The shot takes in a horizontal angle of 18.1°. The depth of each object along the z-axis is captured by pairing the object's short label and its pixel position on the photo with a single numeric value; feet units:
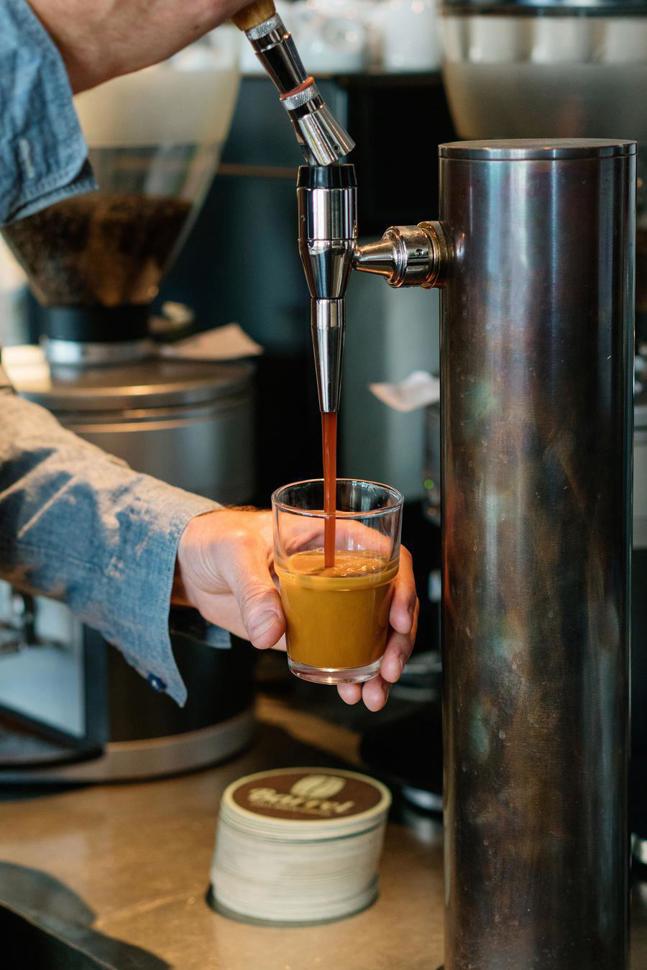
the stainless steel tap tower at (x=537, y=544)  3.30
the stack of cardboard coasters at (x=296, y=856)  4.41
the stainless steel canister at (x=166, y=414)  5.15
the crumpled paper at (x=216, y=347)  5.68
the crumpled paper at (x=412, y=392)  5.03
